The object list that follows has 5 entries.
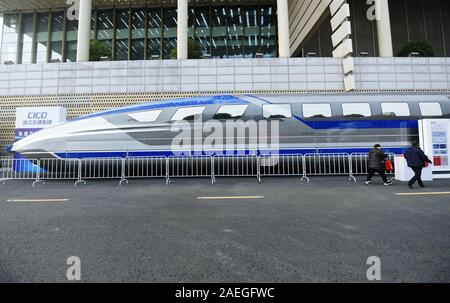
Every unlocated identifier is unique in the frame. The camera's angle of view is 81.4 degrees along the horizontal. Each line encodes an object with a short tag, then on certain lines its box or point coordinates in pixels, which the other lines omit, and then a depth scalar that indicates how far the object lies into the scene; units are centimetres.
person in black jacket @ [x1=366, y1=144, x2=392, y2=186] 862
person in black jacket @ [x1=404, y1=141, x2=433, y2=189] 812
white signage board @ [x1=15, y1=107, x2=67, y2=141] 1349
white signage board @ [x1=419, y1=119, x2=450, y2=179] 1014
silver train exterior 1022
